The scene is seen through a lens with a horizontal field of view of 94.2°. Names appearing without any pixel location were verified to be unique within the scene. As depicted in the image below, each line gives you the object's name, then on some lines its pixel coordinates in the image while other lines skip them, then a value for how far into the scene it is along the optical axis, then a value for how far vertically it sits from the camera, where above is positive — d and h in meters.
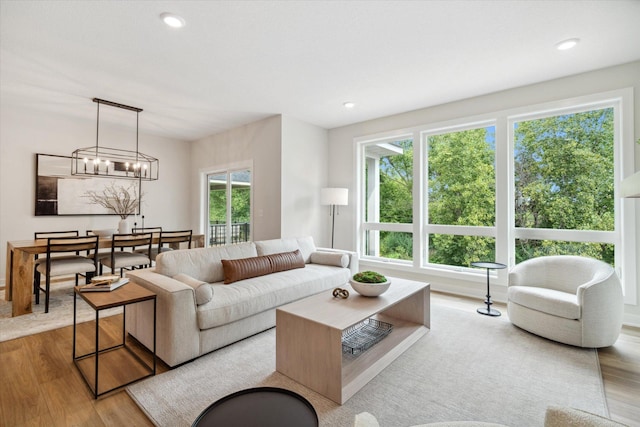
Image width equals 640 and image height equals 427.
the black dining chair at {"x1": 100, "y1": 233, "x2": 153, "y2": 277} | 3.89 -0.56
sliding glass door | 5.48 +0.17
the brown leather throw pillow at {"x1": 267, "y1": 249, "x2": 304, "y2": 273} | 3.46 -0.54
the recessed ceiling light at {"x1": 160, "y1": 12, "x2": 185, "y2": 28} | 2.30 +1.55
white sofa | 2.22 -0.71
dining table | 3.23 -0.66
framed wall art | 4.66 +0.43
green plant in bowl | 2.51 -0.52
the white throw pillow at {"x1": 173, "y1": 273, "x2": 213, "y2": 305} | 2.35 -0.60
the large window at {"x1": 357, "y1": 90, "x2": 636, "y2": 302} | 3.22 +0.37
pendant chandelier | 4.97 +0.93
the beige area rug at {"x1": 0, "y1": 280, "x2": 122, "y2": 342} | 2.86 -1.11
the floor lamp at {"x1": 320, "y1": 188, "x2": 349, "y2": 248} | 4.77 +0.32
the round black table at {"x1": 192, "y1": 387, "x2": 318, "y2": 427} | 1.12 -0.77
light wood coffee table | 1.87 -0.89
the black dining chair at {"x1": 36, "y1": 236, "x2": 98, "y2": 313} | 3.38 -0.58
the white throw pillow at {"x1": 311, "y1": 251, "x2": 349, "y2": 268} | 3.94 -0.57
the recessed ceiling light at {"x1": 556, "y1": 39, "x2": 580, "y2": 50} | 2.64 +1.57
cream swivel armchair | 2.46 -0.73
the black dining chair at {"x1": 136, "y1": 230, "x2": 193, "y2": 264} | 4.26 -0.35
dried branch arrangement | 5.21 +0.31
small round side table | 3.31 -0.94
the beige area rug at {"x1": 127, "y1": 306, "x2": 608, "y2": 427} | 1.74 -1.14
